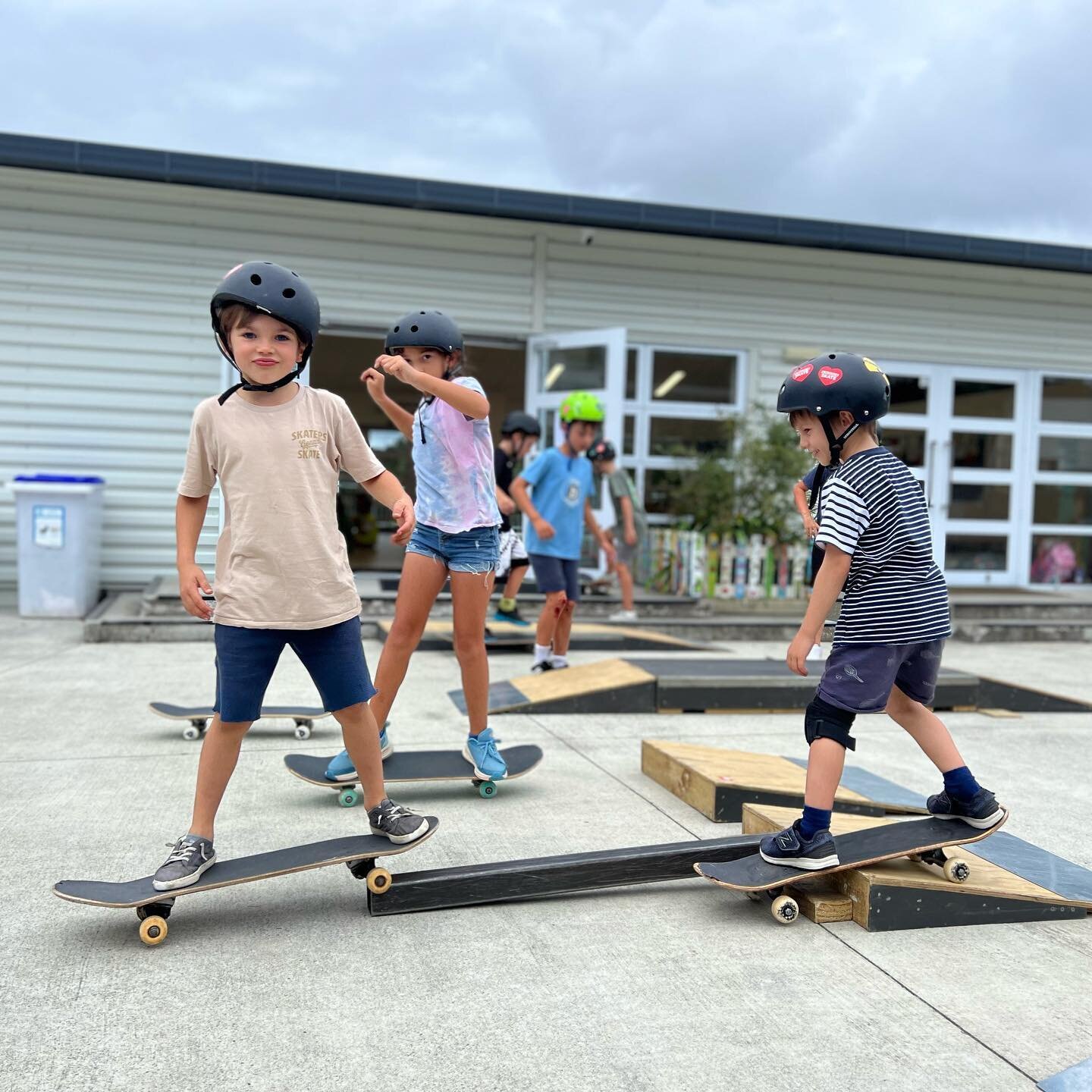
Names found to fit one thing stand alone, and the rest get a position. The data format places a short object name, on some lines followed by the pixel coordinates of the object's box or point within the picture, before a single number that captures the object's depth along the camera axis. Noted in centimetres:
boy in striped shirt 313
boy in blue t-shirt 694
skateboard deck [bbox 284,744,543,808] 416
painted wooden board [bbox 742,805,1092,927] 315
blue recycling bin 1009
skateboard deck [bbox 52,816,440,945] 283
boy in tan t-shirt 297
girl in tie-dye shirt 422
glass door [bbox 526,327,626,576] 1173
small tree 1167
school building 1124
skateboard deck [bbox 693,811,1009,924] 311
